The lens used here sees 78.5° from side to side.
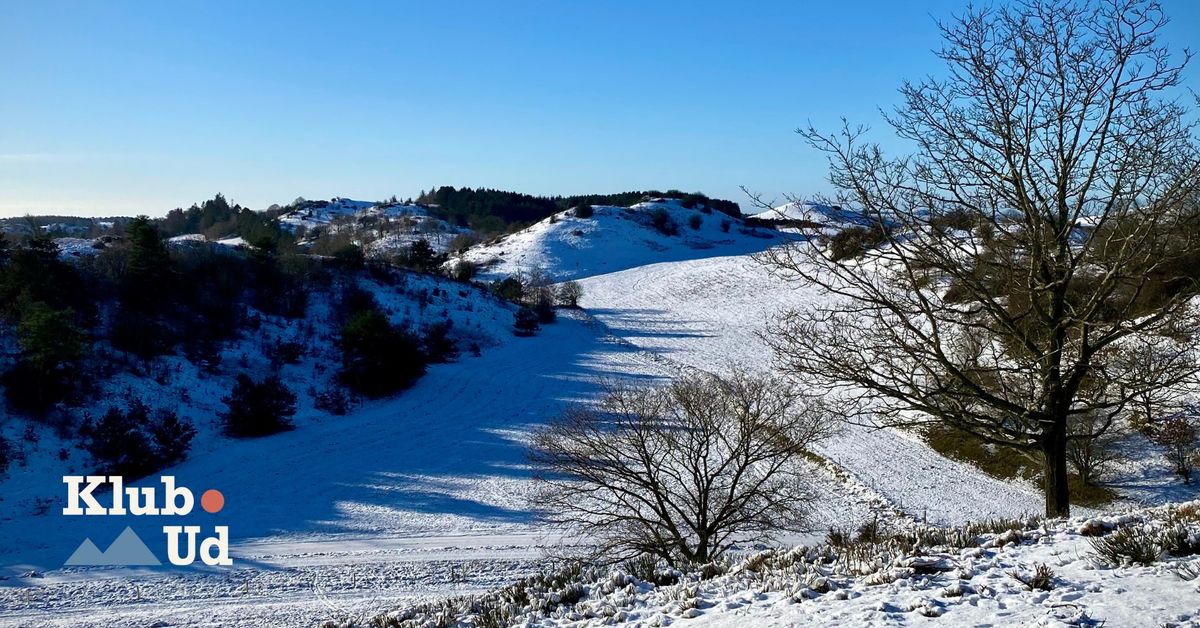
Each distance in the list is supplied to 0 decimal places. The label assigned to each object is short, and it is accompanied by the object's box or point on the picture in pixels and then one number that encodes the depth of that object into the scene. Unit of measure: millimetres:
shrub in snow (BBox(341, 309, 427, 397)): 34625
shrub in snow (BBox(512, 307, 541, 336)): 49312
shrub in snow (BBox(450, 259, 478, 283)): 63081
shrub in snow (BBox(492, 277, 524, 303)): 58506
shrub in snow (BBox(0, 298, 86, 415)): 24797
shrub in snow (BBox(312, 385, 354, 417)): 32125
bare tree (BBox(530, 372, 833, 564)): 15430
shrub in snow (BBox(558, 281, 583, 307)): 60756
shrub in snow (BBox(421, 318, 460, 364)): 40959
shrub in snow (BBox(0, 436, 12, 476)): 22453
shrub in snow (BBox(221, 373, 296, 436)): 28375
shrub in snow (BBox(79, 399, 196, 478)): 24250
